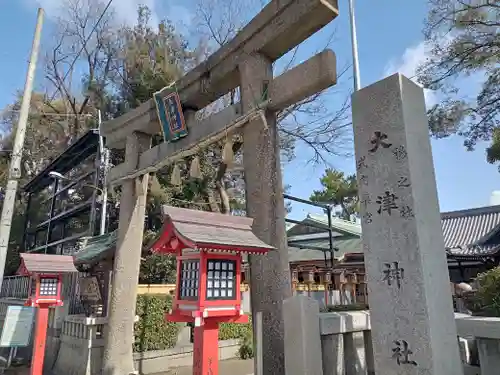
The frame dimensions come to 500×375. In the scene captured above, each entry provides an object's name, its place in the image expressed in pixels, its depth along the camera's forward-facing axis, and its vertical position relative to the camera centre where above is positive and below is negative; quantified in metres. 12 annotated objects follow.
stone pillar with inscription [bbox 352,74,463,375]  3.16 +0.44
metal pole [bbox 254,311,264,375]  3.97 -0.66
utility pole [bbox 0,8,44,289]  6.16 +2.24
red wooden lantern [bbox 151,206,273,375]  4.26 +0.22
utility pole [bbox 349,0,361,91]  9.98 +6.30
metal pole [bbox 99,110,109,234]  13.88 +4.73
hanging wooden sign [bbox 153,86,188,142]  7.07 +3.22
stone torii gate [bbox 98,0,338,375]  4.69 +2.52
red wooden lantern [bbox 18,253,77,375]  8.29 -0.01
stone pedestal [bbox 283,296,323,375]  3.36 -0.48
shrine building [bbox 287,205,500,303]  10.66 +1.34
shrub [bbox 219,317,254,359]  11.19 -1.46
